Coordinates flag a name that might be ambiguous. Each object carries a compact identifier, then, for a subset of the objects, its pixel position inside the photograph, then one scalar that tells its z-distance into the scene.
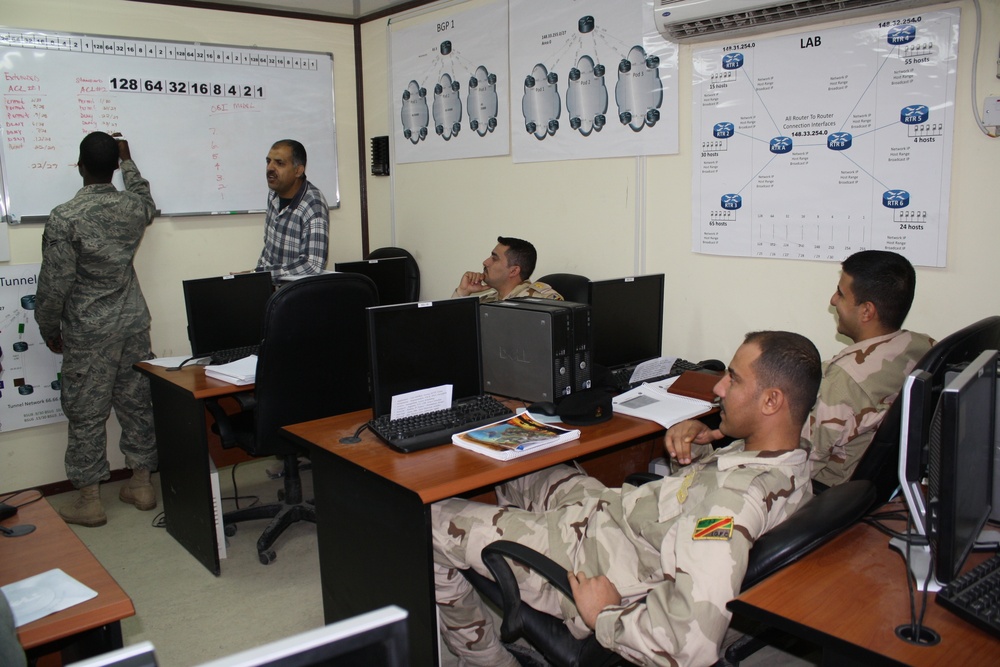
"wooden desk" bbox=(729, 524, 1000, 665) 1.25
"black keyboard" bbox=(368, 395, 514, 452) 2.23
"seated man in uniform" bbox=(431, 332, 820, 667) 1.48
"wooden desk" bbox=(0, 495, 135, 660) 1.32
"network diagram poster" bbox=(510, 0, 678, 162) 3.35
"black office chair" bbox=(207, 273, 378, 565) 2.93
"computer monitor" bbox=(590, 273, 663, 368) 3.01
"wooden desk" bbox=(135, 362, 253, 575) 3.06
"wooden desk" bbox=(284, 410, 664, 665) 2.01
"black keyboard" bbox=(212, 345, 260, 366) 3.27
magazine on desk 2.15
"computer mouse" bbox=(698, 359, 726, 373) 3.09
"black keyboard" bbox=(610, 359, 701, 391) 2.91
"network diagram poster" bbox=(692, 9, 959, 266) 2.58
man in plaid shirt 4.12
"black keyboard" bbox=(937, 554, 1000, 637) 1.29
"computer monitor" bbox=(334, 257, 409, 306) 4.09
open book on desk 2.49
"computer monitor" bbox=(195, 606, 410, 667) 0.60
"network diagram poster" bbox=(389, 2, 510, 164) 4.09
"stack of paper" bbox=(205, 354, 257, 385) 3.04
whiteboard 3.87
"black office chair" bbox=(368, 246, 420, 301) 4.61
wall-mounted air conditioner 2.60
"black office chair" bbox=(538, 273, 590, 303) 3.47
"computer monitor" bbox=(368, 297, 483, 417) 2.33
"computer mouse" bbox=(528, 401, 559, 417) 2.49
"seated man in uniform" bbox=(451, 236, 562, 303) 3.45
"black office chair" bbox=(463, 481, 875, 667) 1.48
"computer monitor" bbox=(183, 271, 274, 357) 3.29
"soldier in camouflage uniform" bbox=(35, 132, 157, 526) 3.44
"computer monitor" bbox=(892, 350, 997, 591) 1.24
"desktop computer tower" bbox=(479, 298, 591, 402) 2.56
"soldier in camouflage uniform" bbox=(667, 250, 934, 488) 2.26
